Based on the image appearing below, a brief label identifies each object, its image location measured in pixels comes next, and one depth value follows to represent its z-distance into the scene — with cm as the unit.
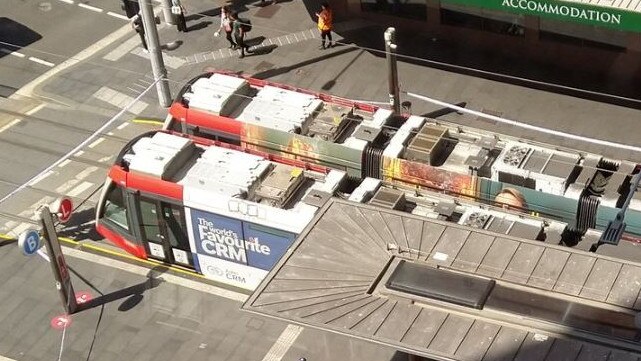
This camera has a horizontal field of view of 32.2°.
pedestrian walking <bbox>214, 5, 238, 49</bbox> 4484
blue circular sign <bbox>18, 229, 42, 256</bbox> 3116
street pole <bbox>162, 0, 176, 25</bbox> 4728
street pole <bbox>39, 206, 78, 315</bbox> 3131
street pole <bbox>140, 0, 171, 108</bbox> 4022
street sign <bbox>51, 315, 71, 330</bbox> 3369
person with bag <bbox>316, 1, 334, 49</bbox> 4434
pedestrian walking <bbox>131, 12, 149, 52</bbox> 4450
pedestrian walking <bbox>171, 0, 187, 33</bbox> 4641
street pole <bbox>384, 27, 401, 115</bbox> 3688
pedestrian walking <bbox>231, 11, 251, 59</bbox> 4462
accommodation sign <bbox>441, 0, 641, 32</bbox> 3762
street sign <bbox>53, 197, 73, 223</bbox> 3284
